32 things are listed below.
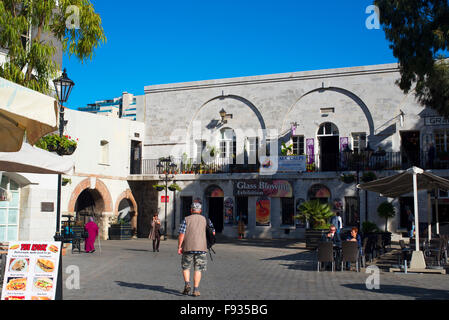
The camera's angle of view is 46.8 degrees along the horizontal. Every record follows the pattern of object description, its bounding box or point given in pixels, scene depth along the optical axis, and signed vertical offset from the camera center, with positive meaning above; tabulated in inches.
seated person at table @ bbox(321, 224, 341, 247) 544.8 -25.1
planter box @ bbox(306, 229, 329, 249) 808.9 -37.6
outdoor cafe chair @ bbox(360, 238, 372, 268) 536.7 -40.6
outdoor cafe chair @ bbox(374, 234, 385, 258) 617.9 -39.9
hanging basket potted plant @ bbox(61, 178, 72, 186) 935.5 +57.1
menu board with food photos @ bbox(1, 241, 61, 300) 257.4 -29.5
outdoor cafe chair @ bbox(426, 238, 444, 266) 508.4 -36.4
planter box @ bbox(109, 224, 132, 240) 1101.7 -41.7
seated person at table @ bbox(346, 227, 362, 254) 532.1 -25.0
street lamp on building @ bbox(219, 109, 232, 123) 1184.2 +220.0
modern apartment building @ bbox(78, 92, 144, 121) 1866.4 +678.8
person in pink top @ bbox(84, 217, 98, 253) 714.8 -31.5
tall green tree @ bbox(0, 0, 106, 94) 399.2 +145.1
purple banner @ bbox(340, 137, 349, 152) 1080.2 +145.4
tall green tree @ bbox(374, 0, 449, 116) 655.1 +232.2
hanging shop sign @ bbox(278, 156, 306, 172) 1080.8 +103.0
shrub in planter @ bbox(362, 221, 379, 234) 833.2 -22.0
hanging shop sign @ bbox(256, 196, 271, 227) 1113.4 +3.9
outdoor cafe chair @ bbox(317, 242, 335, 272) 509.0 -38.9
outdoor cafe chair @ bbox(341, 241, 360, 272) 502.3 -36.5
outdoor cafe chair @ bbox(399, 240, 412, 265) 516.1 -39.3
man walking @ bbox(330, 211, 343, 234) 711.1 -10.8
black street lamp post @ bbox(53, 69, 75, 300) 470.3 +115.3
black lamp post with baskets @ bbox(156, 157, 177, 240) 1087.6 +95.6
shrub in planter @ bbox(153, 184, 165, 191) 1111.5 +54.3
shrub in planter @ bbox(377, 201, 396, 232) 970.4 +6.1
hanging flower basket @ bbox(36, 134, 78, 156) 536.5 +71.2
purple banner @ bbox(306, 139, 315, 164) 1095.6 +133.2
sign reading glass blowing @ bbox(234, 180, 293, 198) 1095.6 +52.6
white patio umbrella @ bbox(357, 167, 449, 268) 502.3 +31.5
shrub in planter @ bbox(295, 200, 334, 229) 818.2 -1.5
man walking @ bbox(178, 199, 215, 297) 338.3 -21.7
